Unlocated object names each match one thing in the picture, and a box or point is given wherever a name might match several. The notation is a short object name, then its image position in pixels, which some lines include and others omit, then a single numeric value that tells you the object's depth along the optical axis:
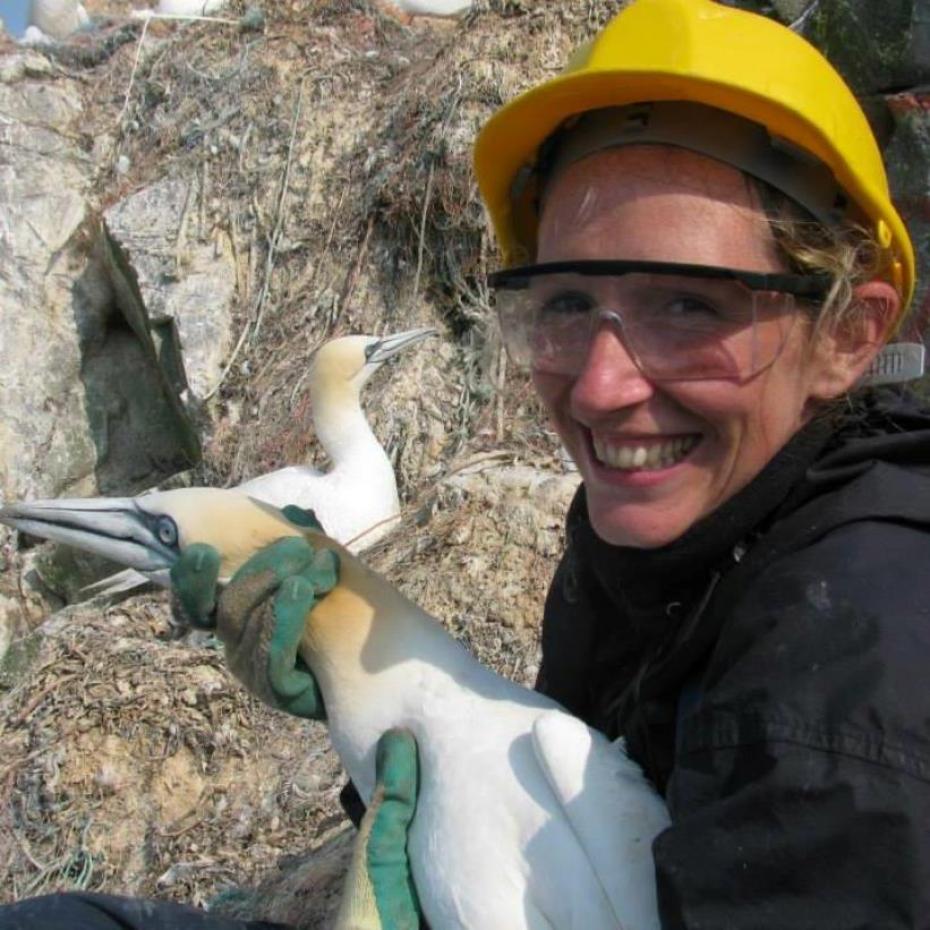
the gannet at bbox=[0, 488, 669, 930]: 1.34
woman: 1.01
